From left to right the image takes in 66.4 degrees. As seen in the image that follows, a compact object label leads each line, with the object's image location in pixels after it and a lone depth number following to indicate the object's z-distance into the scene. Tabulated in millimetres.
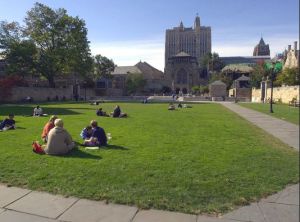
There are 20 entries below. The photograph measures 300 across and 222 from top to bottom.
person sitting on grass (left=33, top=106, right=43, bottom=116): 16907
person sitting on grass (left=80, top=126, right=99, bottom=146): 7770
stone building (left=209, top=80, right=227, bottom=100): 61939
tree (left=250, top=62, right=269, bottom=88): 59052
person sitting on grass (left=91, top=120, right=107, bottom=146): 7901
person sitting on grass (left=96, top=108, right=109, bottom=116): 17781
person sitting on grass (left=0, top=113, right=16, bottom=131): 10970
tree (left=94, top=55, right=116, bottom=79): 79499
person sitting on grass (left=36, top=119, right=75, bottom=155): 6694
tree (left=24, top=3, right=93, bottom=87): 42960
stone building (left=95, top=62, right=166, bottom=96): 77861
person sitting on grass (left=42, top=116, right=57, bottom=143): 8382
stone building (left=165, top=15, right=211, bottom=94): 90507
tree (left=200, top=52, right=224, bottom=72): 91101
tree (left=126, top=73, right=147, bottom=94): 80940
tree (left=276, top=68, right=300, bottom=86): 37391
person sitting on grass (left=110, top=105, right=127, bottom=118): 16883
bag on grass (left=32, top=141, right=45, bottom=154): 6808
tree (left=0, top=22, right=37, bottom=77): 40726
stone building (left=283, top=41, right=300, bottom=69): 50451
